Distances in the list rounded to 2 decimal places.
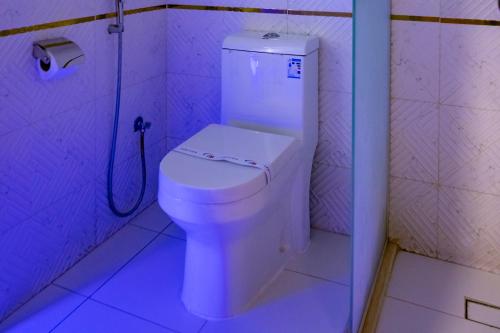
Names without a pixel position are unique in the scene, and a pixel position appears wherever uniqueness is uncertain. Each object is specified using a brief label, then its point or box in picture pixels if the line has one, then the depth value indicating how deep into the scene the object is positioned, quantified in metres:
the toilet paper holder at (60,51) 1.65
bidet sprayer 1.93
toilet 1.56
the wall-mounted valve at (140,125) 2.22
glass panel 1.23
